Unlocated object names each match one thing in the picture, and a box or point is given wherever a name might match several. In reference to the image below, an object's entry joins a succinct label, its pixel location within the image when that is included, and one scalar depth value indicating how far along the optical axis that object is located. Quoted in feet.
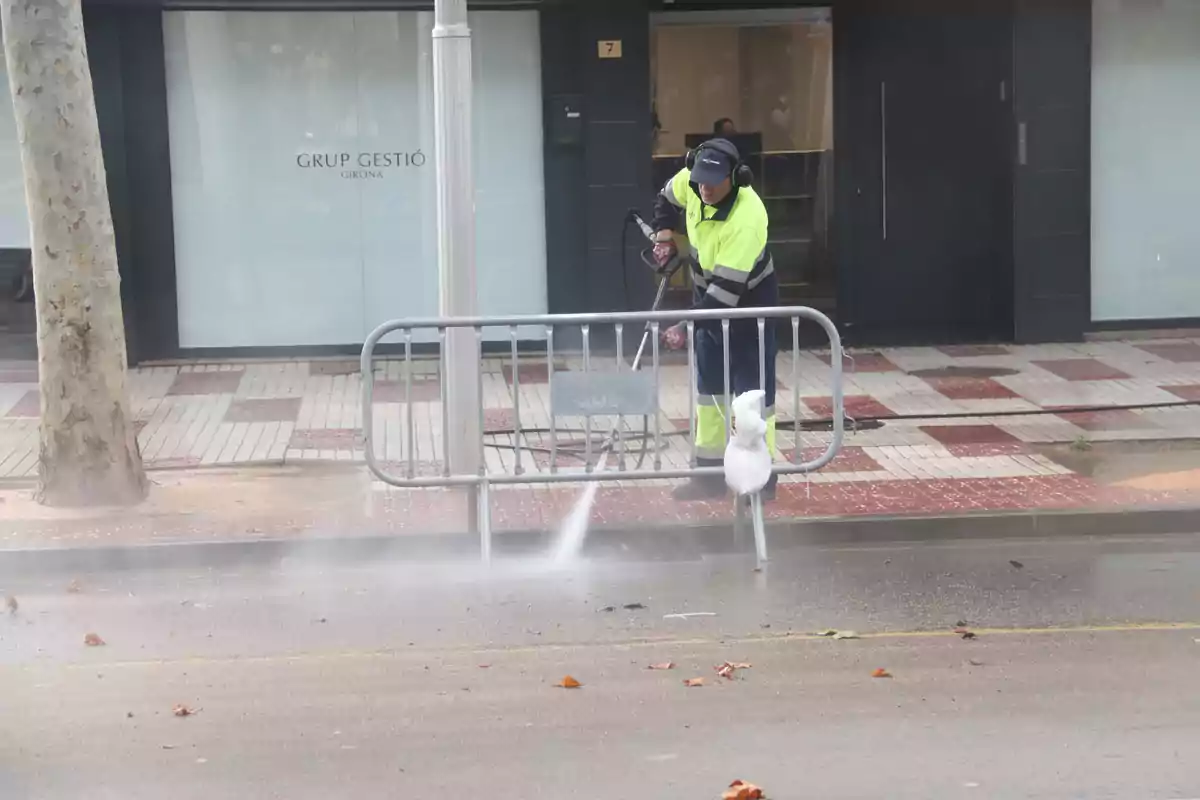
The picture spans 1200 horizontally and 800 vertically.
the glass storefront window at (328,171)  44.70
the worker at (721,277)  28.48
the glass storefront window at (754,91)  45.37
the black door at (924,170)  46.01
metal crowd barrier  26.21
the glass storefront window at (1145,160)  46.55
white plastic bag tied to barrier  25.75
